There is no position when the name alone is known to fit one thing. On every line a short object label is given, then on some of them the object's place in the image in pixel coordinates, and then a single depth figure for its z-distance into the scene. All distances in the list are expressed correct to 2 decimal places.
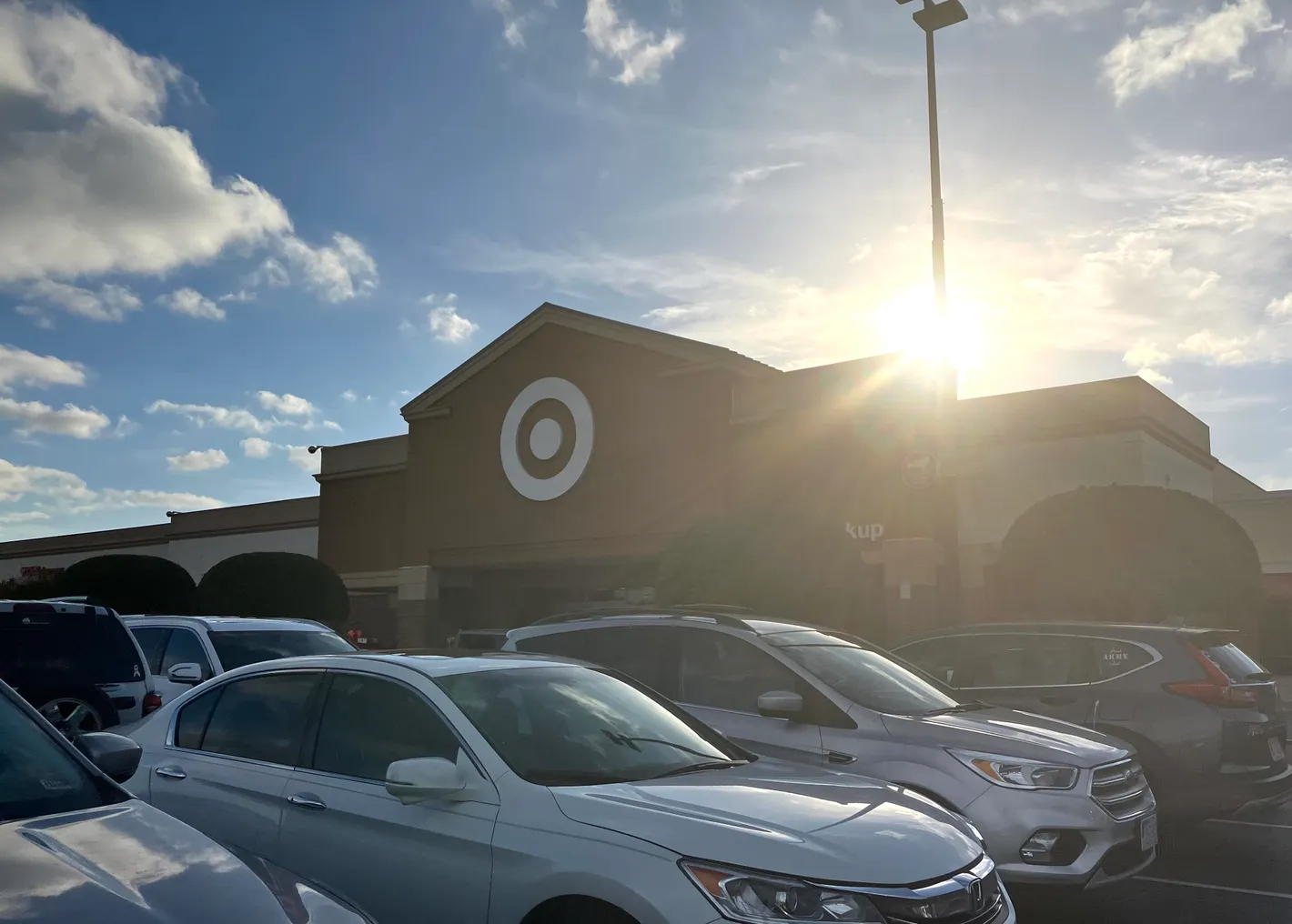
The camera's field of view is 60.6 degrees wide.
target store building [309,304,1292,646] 27.19
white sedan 3.53
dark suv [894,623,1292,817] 7.86
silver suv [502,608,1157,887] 5.85
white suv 10.67
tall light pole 16.55
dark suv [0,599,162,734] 8.62
